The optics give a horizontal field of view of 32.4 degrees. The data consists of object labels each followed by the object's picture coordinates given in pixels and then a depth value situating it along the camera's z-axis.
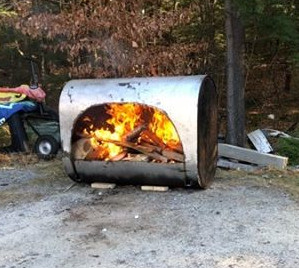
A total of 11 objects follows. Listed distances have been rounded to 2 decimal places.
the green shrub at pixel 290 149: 7.44
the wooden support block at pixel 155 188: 5.75
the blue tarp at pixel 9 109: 7.85
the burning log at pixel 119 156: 5.75
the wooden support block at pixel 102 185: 5.98
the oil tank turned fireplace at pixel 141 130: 5.37
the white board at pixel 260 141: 7.68
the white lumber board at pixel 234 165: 6.80
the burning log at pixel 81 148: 5.92
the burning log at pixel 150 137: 5.92
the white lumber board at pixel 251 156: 6.76
